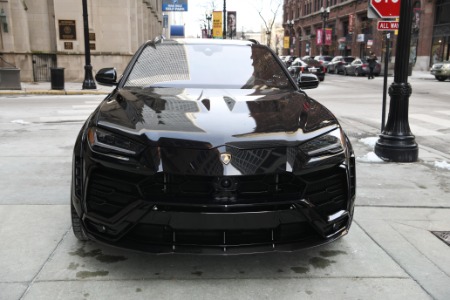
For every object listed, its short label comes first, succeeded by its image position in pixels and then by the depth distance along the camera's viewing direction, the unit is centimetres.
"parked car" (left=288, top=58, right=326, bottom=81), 2722
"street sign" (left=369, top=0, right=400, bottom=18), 768
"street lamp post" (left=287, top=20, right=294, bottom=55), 8184
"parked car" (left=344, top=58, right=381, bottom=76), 3341
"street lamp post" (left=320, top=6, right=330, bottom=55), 5658
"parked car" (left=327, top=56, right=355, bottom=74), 3932
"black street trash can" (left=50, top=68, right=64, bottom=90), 1858
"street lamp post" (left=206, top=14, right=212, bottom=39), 7031
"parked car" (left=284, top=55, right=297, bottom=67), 3942
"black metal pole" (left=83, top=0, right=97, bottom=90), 1906
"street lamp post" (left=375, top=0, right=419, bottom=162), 667
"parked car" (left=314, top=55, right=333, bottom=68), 4603
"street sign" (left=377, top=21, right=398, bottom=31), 789
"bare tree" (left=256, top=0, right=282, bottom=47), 6943
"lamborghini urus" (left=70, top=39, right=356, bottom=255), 276
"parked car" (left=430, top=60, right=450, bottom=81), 2759
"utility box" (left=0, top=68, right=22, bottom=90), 1805
